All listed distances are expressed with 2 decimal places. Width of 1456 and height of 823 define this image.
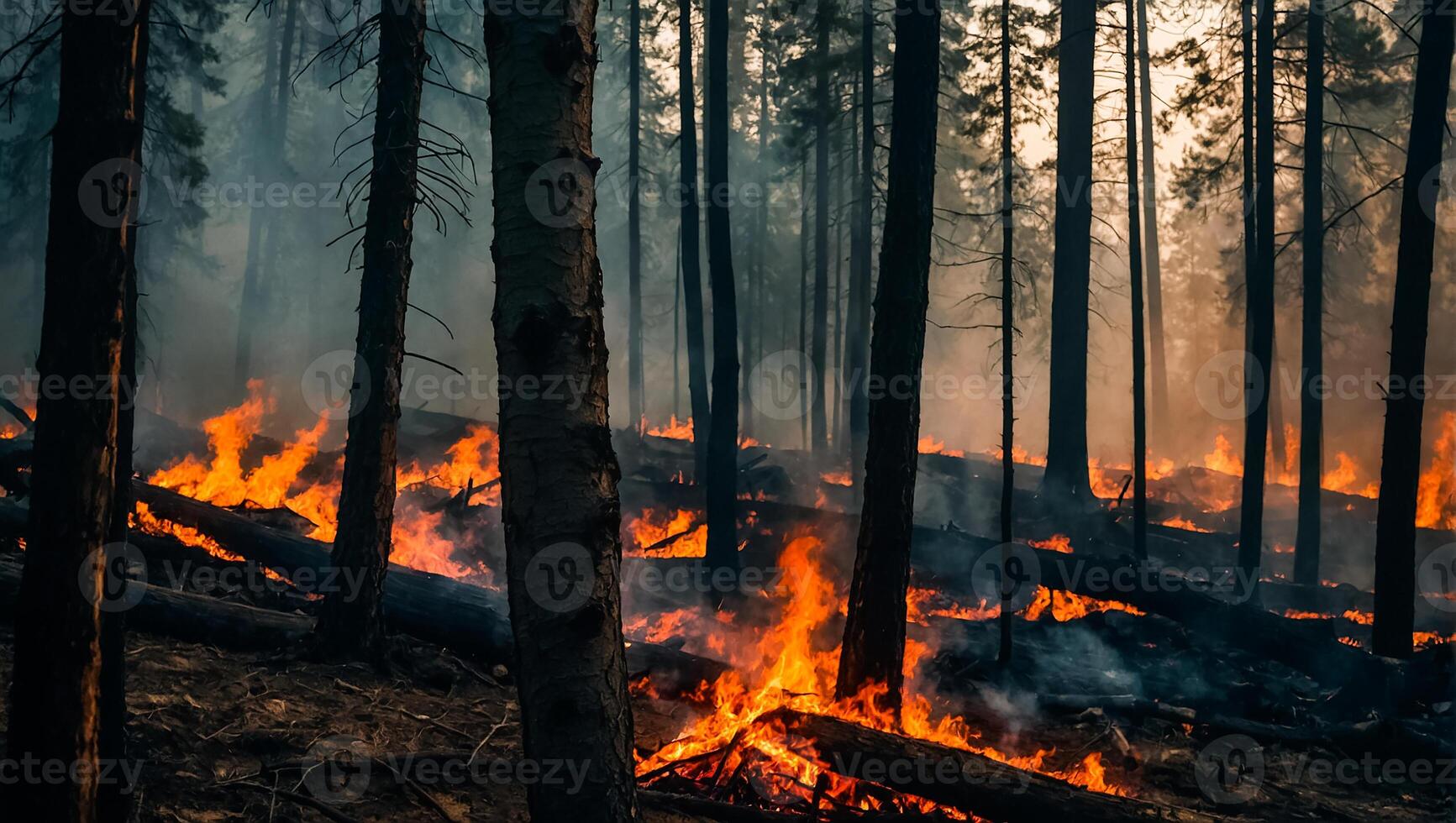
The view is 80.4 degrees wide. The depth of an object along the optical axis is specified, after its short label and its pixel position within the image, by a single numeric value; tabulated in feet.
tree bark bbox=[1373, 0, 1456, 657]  31.27
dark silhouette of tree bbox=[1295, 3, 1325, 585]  51.06
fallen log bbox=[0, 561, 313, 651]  22.70
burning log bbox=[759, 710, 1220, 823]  16.56
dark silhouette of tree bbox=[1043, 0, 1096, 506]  58.13
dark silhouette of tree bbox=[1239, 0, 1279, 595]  49.34
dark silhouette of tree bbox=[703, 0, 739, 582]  44.45
